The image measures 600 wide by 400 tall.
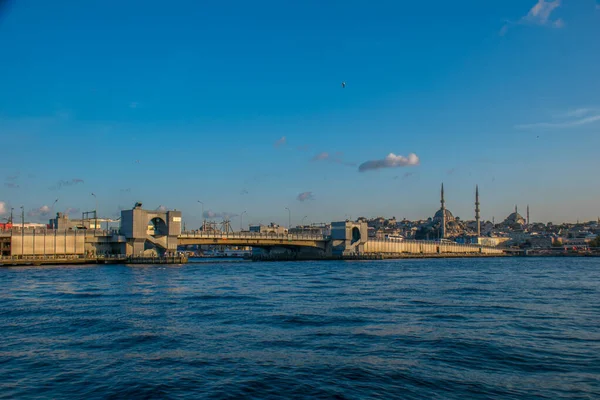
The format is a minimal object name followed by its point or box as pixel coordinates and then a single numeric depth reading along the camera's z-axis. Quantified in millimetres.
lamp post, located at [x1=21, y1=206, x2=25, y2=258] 84594
